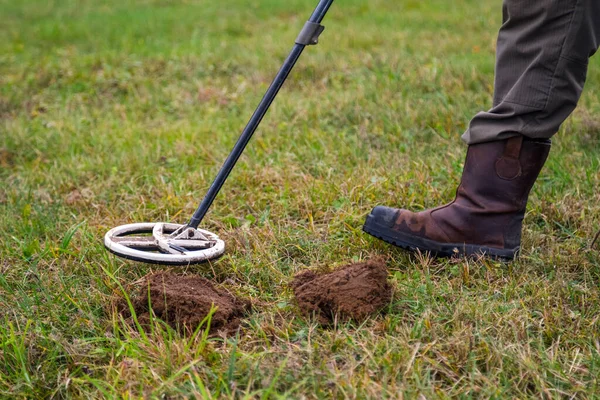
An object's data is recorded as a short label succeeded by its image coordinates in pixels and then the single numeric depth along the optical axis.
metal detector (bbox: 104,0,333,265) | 2.36
